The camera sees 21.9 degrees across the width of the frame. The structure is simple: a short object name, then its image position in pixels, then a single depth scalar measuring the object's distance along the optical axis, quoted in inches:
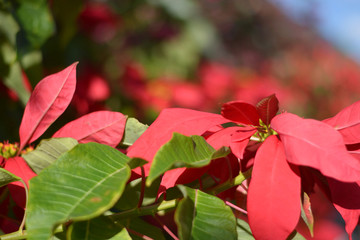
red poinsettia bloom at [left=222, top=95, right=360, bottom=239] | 27.3
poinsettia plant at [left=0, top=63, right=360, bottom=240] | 26.2
